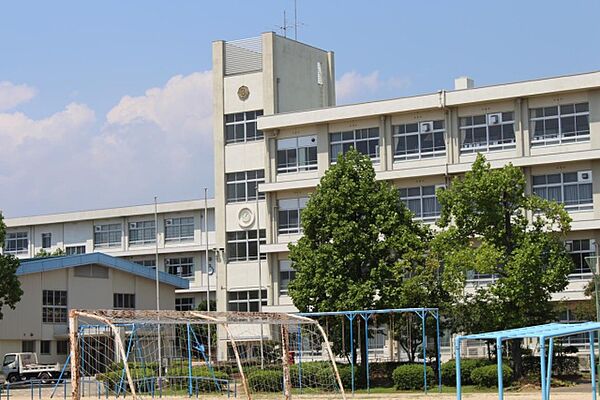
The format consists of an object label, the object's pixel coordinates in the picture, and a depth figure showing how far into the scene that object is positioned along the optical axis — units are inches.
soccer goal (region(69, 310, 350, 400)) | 1159.6
